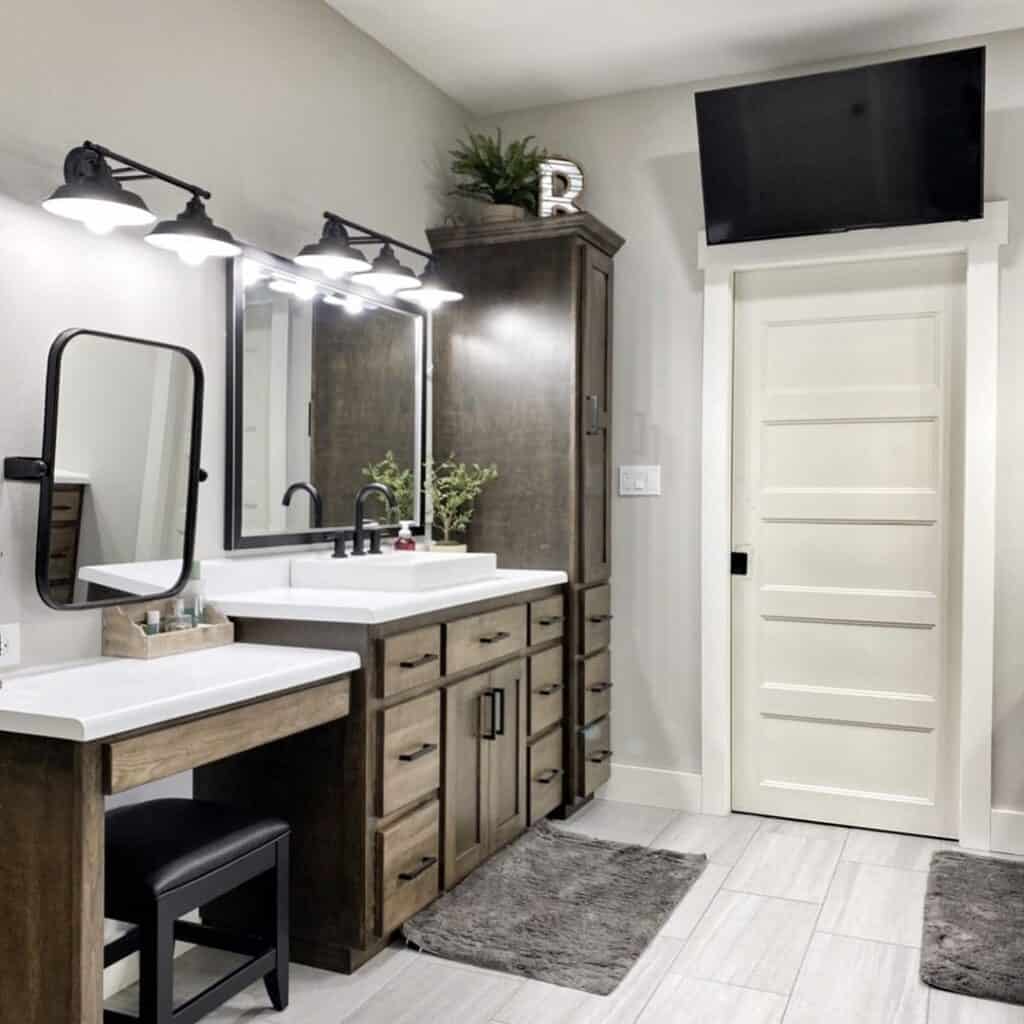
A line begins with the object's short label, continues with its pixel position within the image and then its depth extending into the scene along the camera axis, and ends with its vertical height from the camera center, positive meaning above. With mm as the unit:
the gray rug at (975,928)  2486 -1109
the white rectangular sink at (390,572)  2844 -205
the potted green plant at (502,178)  3734 +1130
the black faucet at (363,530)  3229 -97
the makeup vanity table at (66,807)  1793 -530
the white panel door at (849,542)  3592 -143
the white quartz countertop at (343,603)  2527 -259
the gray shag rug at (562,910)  2574 -1099
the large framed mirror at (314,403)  2871 +285
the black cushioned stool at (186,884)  1969 -750
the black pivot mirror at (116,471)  2254 +56
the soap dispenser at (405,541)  3473 -139
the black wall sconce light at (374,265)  2941 +675
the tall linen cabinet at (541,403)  3641 +333
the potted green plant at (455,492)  3688 +22
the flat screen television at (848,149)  3258 +1122
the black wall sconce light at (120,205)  2160 +609
